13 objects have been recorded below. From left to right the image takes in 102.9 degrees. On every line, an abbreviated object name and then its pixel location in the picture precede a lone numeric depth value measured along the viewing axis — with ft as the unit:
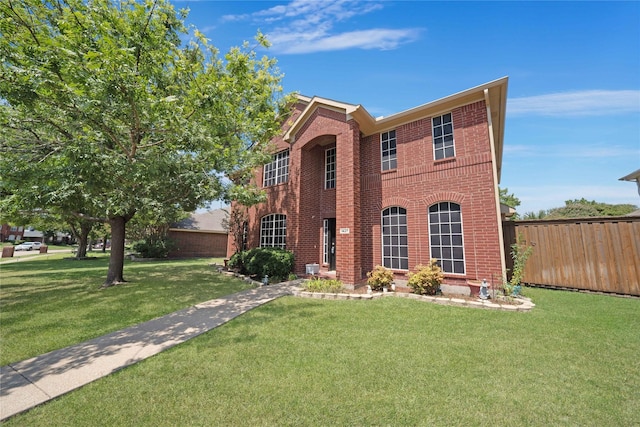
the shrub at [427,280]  25.38
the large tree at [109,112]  18.31
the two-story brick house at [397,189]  27.12
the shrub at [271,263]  35.78
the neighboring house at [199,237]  83.82
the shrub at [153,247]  72.95
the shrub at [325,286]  27.84
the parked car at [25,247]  130.13
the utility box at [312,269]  33.19
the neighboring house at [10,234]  178.29
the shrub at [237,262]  43.52
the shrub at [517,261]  23.51
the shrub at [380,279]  28.12
